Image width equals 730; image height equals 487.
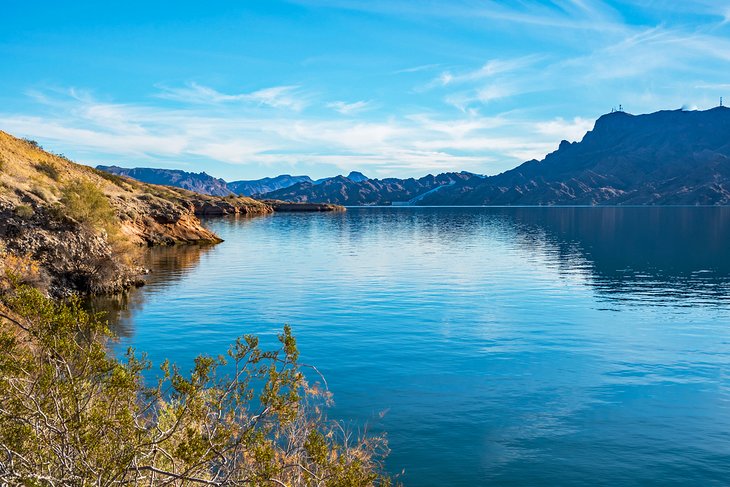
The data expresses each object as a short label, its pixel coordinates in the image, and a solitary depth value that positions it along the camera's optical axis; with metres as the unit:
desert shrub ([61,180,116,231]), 47.66
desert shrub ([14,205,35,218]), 44.31
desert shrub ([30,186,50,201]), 48.31
